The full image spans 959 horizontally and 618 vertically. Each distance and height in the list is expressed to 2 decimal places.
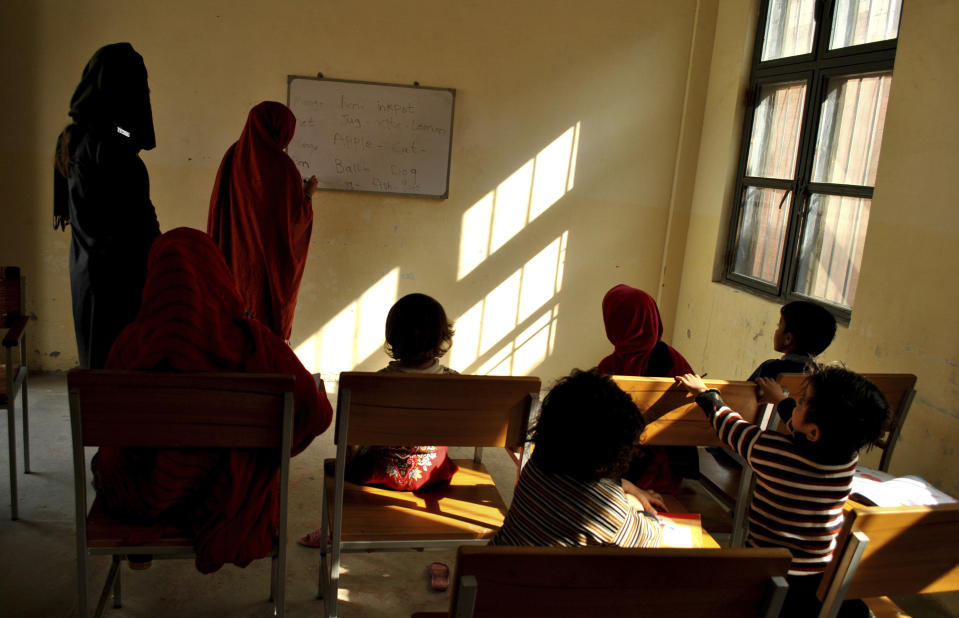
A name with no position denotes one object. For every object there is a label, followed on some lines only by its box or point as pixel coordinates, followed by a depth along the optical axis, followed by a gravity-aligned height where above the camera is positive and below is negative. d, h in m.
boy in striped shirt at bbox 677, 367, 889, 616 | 1.49 -0.49
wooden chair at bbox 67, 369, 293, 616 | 1.47 -0.49
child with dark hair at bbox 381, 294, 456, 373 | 2.11 -0.38
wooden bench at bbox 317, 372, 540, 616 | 1.75 -0.57
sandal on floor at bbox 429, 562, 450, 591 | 2.38 -1.23
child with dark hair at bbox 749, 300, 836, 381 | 2.47 -0.33
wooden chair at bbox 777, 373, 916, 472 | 2.19 -0.46
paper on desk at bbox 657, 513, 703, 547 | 1.45 -0.62
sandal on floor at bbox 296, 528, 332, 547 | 2.57 -1.23
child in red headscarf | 2.32 -0.43
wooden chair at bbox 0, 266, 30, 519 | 2.40 -0.57
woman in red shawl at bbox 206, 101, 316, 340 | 3.08 -0.10
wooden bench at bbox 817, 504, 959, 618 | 1.29 -0.57
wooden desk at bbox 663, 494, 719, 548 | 1.49 -0.64
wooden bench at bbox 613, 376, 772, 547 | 1.91 -0.51
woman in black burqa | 2.58 -0.08
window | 3.17 +0.44
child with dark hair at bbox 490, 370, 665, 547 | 1.28 -0.46
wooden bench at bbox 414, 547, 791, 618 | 1.01 -0.52
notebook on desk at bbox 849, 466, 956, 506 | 1.98 -0.70
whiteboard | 4.02 +0.35
